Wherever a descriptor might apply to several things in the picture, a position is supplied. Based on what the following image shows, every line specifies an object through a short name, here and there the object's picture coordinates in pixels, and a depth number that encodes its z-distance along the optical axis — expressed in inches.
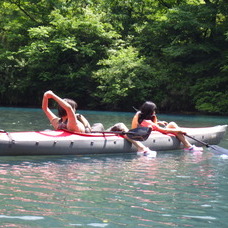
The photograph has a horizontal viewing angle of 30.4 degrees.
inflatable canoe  264.2
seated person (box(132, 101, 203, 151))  310.4
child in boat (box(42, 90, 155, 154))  270.7
